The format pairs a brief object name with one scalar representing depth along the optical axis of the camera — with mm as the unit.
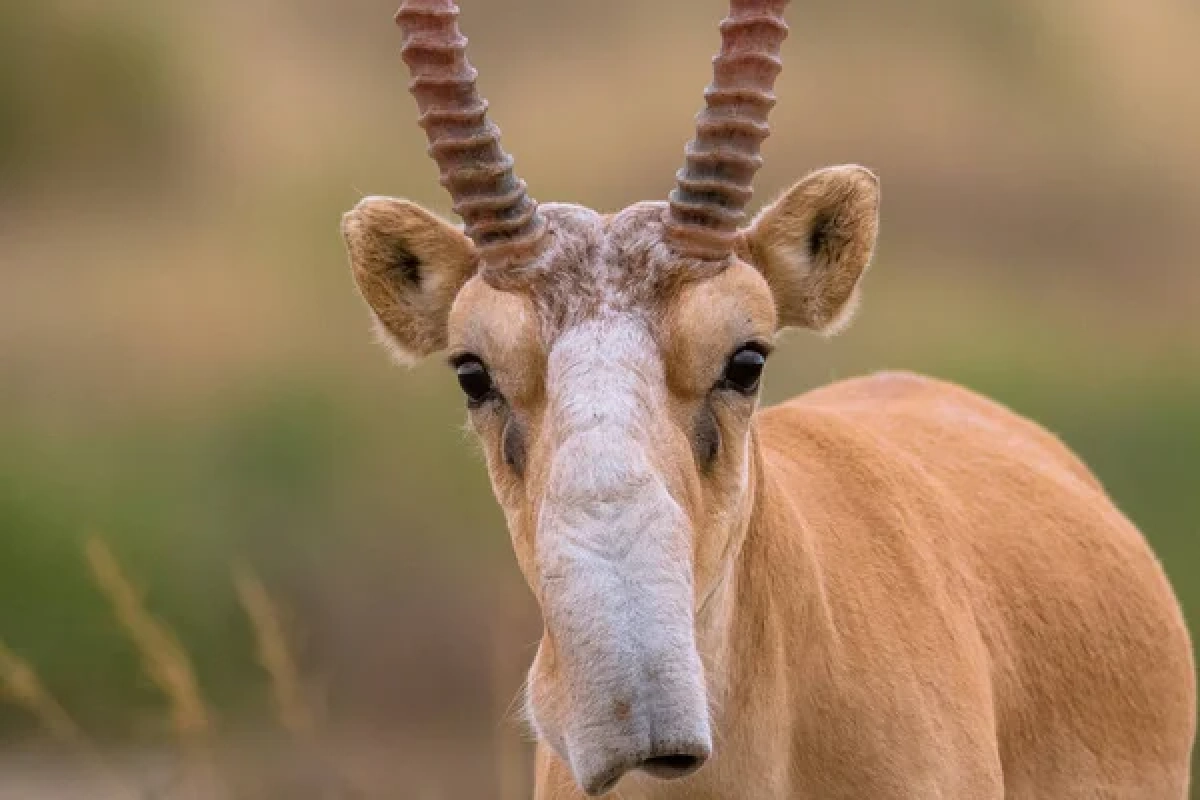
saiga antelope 11586
